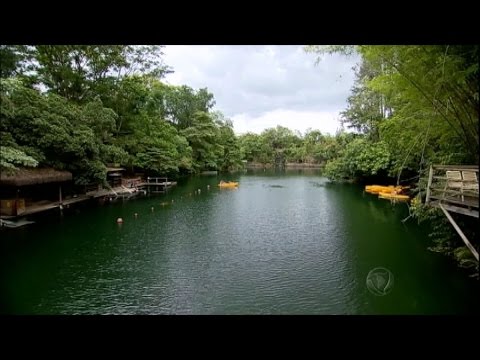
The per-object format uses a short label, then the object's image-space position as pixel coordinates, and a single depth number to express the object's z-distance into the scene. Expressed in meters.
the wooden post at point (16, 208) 8.04
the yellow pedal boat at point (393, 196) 12.78
